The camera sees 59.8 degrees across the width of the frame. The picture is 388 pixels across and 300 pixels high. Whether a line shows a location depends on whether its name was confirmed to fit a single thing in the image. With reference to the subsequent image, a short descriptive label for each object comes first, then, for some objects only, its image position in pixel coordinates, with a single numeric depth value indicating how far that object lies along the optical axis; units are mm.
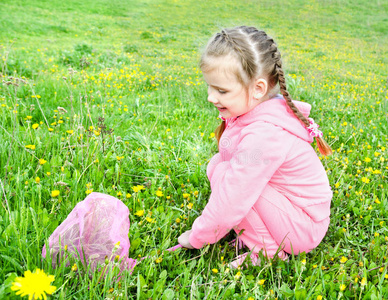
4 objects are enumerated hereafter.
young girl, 1796
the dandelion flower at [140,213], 2104
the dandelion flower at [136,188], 2252
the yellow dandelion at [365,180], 2711
